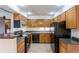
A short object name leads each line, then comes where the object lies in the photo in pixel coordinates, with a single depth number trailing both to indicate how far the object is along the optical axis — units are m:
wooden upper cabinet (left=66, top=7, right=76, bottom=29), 1.91
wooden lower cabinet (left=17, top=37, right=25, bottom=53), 2.23
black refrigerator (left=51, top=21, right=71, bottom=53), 2.78
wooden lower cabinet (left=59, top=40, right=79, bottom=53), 1.82
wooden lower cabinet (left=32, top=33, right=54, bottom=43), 4.90
